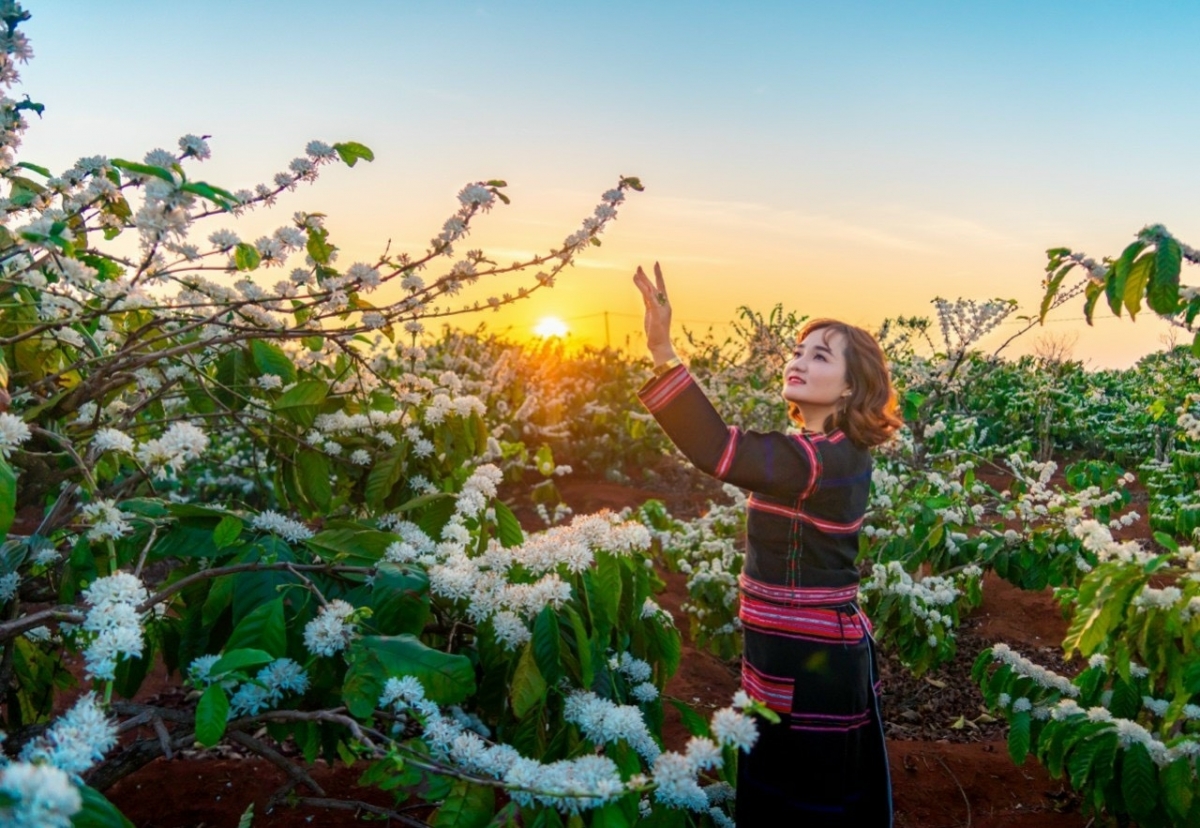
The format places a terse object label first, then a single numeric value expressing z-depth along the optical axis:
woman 2.21
